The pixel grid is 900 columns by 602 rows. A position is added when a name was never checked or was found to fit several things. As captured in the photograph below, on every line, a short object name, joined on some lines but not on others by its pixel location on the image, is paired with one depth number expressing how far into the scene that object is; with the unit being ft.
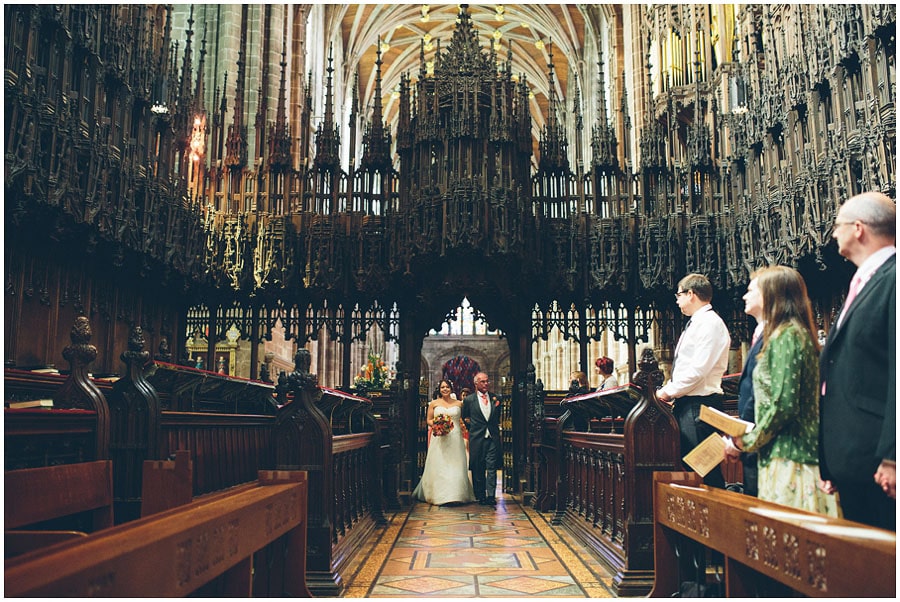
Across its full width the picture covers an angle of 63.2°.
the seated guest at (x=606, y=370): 24.49
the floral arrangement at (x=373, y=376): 35.70
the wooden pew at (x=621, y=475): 12.84
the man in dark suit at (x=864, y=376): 7.05
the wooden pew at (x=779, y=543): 4.83
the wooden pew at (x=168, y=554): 4.08
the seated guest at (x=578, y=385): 25.36
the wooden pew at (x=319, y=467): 12.59
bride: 26.96
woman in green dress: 8.43
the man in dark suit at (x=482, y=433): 27.68
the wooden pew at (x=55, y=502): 6.53
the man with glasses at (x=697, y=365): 11.83
